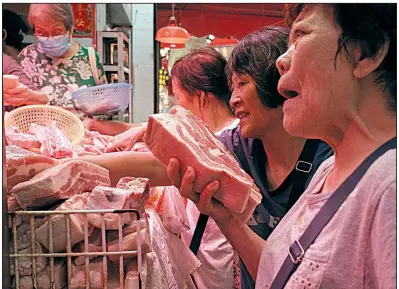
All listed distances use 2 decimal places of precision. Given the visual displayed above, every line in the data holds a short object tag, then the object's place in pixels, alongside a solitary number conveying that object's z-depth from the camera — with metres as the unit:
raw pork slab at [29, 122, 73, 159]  1.32
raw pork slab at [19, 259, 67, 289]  0.86
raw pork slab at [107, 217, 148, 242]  0.91
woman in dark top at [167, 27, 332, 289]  1.09
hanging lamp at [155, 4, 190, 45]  2.18
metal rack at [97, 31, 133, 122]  2.90
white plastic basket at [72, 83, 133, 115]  1.65
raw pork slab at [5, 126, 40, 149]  1.33
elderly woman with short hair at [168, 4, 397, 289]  0.66
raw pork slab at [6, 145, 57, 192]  0.95
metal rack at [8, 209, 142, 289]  0.86
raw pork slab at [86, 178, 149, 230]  0.90
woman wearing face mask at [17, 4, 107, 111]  1.94
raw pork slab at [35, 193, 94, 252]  0.88
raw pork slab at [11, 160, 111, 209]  0.88
